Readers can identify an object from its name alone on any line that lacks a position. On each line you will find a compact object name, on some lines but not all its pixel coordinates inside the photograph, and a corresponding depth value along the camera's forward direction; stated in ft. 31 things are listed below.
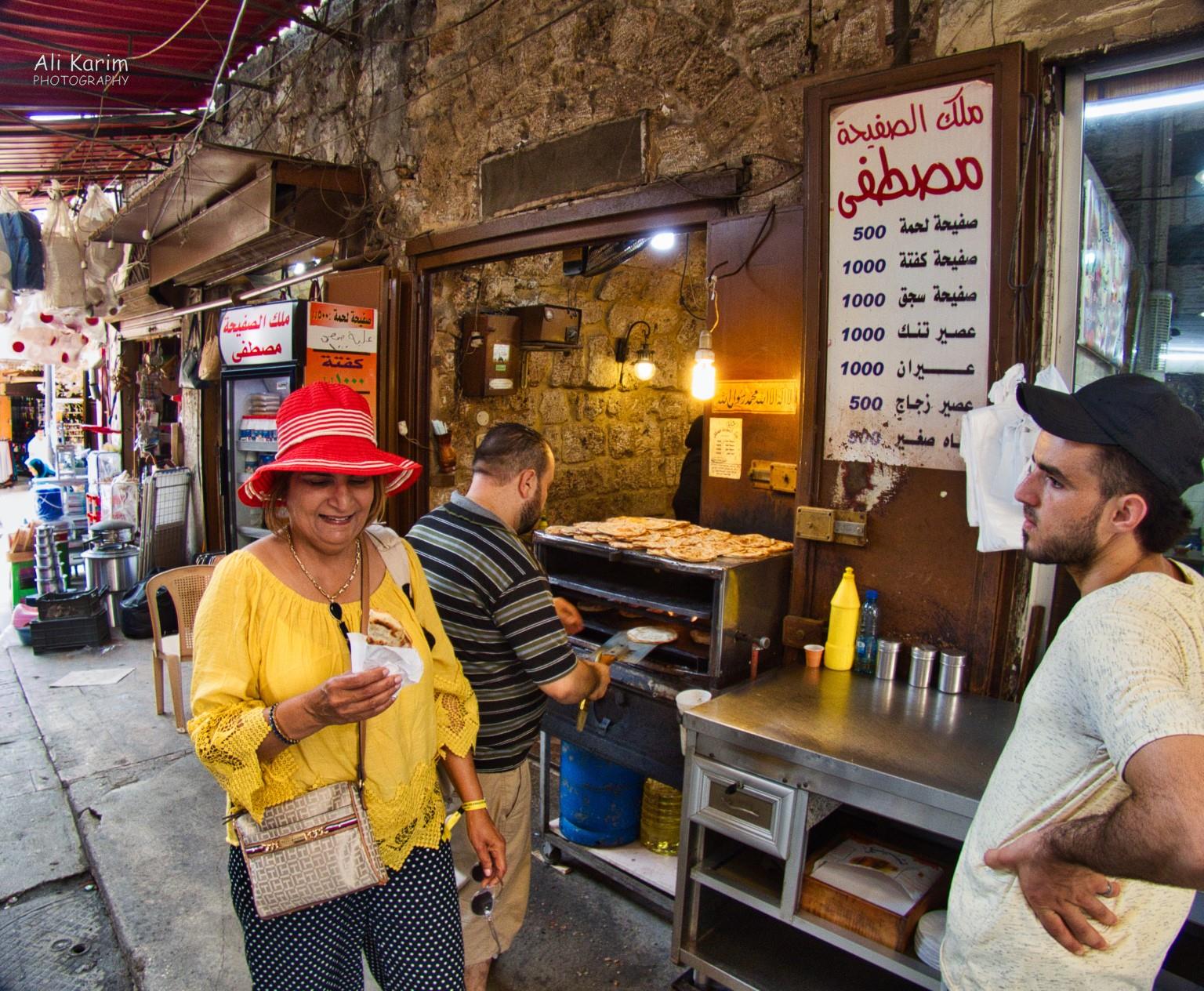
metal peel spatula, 10.68
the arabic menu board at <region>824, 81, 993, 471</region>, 9.41
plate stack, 7.79
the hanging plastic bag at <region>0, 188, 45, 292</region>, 26.68
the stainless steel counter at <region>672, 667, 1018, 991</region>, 7.76
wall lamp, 22.00
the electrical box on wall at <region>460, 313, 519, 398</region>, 18.28
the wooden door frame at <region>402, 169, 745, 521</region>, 12.15
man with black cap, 4.42
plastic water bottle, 10.44
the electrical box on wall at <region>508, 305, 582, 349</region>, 18.98
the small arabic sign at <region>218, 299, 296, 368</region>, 20.26
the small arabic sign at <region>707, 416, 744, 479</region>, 12.76
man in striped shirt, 8.80
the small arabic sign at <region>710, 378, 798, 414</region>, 12.03
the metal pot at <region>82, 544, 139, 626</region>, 25.98
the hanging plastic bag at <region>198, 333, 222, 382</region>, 26.50
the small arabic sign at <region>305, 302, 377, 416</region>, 17.57
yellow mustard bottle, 10.46
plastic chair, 17.62
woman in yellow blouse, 5.97
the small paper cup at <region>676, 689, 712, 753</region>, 9.68
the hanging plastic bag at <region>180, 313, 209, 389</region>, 28.94
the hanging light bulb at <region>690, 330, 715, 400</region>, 12.22
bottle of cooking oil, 12.60
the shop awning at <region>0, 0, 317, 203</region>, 19.54
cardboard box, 8.20
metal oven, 10.50
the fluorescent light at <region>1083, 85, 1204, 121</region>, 8.71
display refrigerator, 20.31
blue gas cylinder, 12.69
